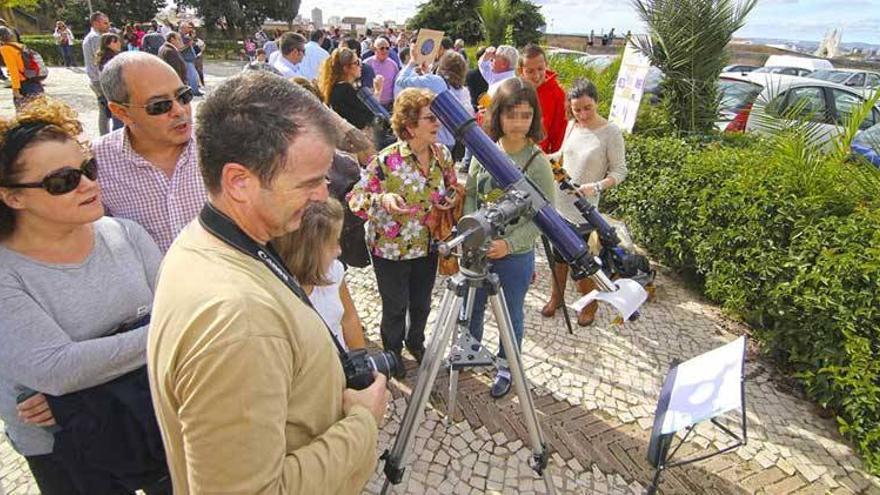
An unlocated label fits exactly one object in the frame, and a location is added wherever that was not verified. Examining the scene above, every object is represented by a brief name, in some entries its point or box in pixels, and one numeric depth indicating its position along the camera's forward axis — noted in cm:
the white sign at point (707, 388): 198
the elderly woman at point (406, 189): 292
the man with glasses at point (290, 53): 646
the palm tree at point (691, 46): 569
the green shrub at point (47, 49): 2139
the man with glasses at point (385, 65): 797
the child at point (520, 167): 285
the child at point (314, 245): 196
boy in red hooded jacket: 467
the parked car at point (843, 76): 1683
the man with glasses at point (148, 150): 212
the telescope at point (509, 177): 190
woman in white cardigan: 389
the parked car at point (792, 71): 1877
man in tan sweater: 91
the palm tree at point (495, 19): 1337
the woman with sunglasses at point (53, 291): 156
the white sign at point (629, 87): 584
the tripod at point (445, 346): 208
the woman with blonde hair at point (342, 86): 525
